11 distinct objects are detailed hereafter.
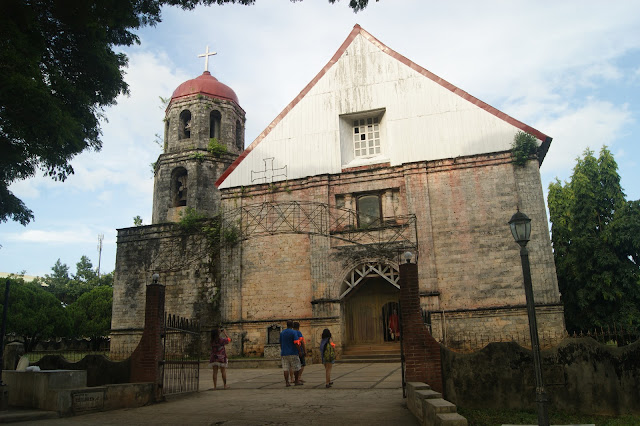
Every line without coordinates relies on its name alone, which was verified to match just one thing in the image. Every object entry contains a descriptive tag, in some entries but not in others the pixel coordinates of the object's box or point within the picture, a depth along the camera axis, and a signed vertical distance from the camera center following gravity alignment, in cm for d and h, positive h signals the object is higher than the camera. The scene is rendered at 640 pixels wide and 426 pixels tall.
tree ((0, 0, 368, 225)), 885 +541
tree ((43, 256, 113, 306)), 5367 +655
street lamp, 659 +25
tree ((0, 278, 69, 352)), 2856 +141
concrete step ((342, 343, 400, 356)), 1870 -78
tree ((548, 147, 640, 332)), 2341 +322
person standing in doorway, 1923 +8
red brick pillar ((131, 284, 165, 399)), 1009 -20
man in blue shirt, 1195 -49
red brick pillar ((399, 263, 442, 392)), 919 -28
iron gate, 1044 -78
